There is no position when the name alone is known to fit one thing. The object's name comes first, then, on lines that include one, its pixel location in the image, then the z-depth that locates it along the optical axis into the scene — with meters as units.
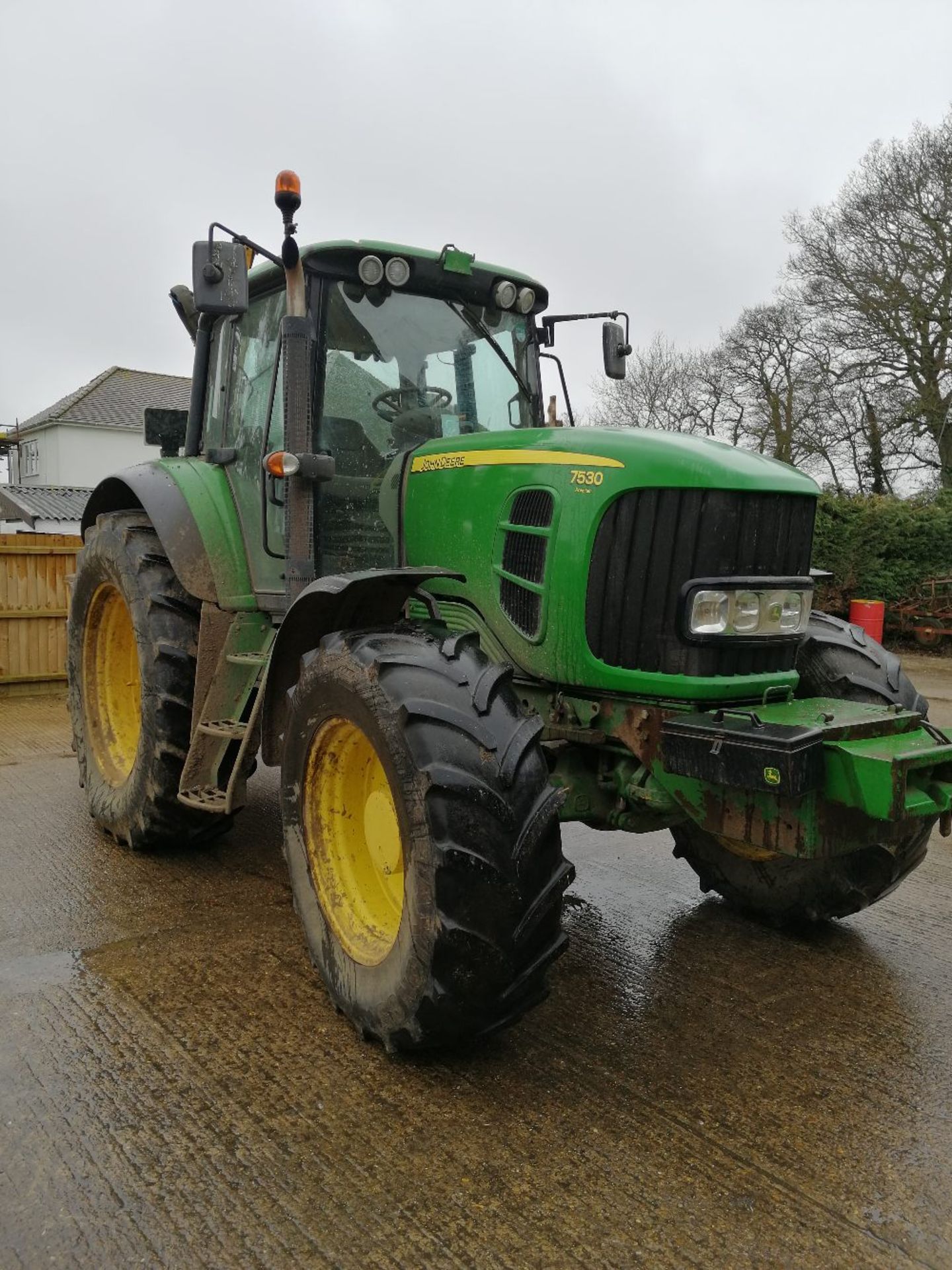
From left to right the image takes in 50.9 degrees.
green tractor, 2.58
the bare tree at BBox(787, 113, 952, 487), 20.06
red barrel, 13.83
